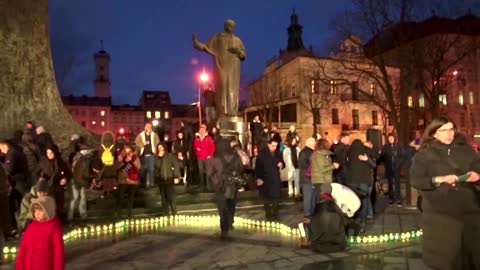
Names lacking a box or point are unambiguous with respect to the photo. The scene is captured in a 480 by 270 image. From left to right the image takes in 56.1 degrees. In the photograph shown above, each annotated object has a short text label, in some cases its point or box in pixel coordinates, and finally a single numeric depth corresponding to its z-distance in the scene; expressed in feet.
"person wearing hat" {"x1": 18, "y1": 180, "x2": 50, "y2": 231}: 19.38
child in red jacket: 15.08
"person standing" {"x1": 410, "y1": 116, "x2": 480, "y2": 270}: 13.66
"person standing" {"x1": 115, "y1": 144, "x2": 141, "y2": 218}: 35.75
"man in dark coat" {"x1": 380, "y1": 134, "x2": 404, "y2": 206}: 43.11
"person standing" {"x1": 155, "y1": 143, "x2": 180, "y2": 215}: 37.37
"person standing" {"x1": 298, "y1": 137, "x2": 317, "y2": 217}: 31.37
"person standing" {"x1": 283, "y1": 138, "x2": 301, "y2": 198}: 46.80
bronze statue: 47.96
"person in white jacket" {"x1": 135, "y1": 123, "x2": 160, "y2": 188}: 43.73
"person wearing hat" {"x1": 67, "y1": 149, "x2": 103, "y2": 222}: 35.06
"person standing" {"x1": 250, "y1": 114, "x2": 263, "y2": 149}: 56.18
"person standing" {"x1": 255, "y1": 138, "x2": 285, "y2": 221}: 34.35
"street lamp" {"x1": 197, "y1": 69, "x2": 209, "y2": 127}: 57.09
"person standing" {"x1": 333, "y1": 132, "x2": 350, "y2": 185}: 35.17
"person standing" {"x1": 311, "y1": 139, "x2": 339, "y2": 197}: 28.43
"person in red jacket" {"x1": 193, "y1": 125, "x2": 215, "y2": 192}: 43.47
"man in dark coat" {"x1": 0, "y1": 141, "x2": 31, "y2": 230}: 31.27
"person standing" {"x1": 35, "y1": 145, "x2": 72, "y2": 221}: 31.22
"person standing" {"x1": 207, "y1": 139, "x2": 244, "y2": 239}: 30.14
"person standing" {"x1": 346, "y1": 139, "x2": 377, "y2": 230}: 32.22
